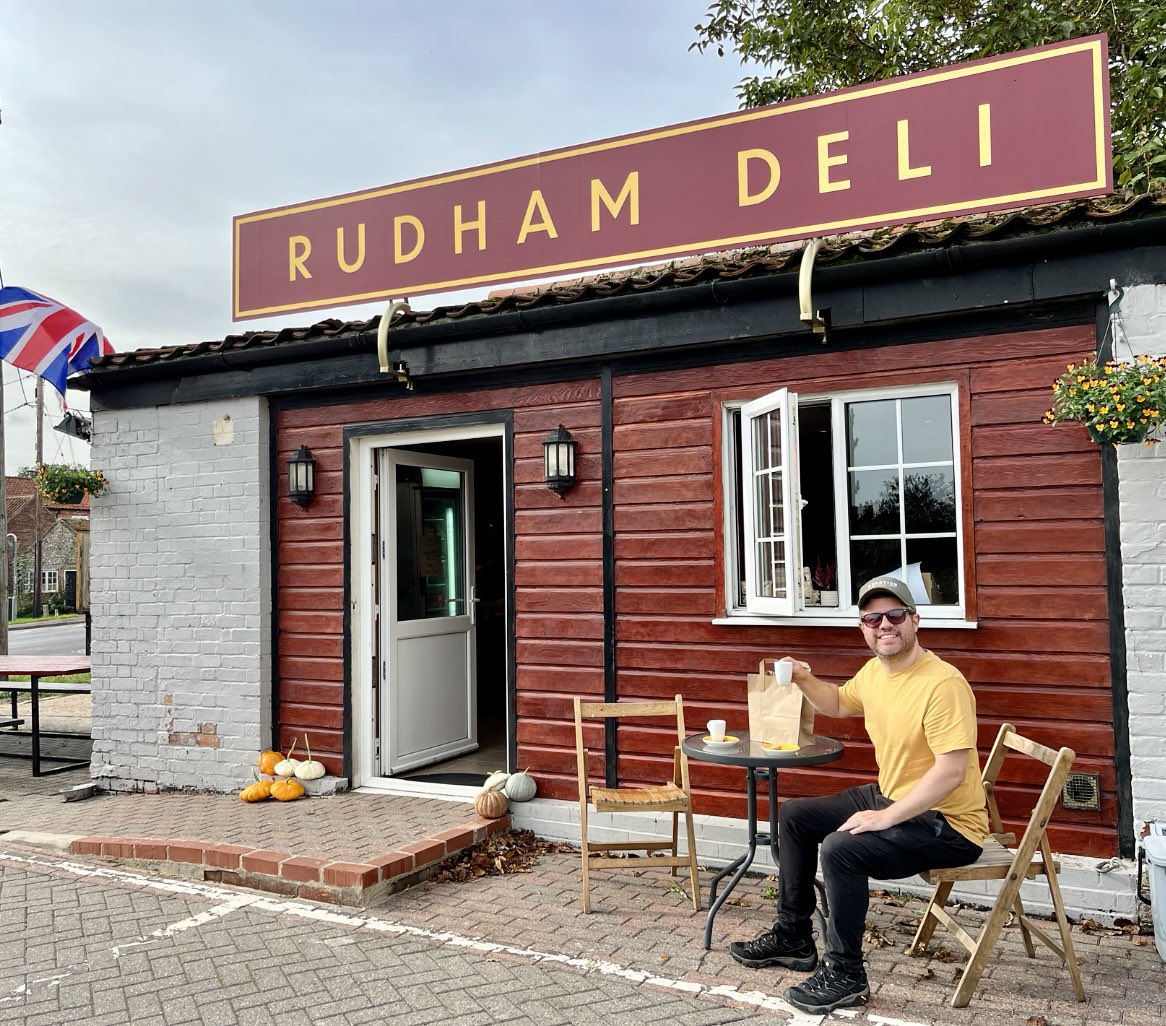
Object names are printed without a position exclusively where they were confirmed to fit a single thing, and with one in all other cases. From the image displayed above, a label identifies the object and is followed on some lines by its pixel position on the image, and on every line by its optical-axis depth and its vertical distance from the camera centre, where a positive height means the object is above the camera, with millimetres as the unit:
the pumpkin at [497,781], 5766 -1394
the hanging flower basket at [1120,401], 3910 +624
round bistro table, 3961 -900
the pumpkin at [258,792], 6309 -1561
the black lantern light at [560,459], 5688 +602
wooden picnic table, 7617 -875
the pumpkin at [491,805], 5539 -1478
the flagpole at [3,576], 14186 -139
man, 3381 -1020
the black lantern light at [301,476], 6598 +608
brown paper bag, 4078 -712
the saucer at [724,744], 4289 -883
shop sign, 4730 +2168
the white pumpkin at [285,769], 6438 -1434
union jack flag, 7180 +1793
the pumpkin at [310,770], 6371 -1438
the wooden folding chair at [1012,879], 3389 -1258
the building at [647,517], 4414 +236
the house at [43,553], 41250 +660
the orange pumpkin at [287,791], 6270 -1549
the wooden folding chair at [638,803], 4457 -1196
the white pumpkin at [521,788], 5676 -1408
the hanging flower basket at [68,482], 7098 +641
